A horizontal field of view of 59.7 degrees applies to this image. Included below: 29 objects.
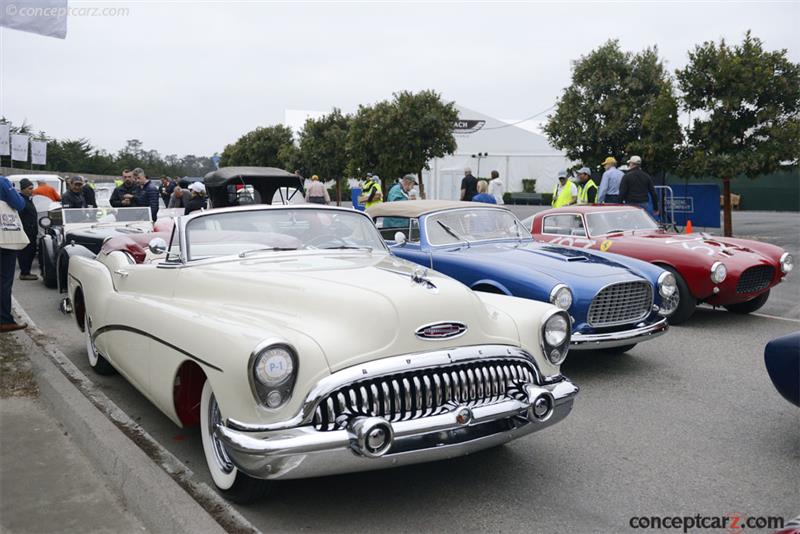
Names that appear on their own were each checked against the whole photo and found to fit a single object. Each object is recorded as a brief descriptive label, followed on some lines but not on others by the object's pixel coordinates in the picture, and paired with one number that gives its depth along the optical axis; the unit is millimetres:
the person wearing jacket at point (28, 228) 9180
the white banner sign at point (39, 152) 25147
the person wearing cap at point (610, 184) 11797
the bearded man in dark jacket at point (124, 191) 12656
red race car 7410
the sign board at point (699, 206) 16141
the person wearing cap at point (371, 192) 14219
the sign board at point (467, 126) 38906
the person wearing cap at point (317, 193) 17234
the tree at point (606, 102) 18875
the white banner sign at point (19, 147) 23834
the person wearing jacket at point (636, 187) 10898
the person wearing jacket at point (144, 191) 12703
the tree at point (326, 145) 37312
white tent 38531
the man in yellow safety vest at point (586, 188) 12359
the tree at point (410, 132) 26172
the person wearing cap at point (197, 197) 11852
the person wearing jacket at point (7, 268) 6988
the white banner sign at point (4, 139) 20750
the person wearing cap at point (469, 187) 13570
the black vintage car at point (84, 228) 9680
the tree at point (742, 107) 14281
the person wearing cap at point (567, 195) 13398
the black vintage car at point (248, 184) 9578
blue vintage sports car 5648
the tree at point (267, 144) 53031
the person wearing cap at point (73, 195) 11914
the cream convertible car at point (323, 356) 2961
